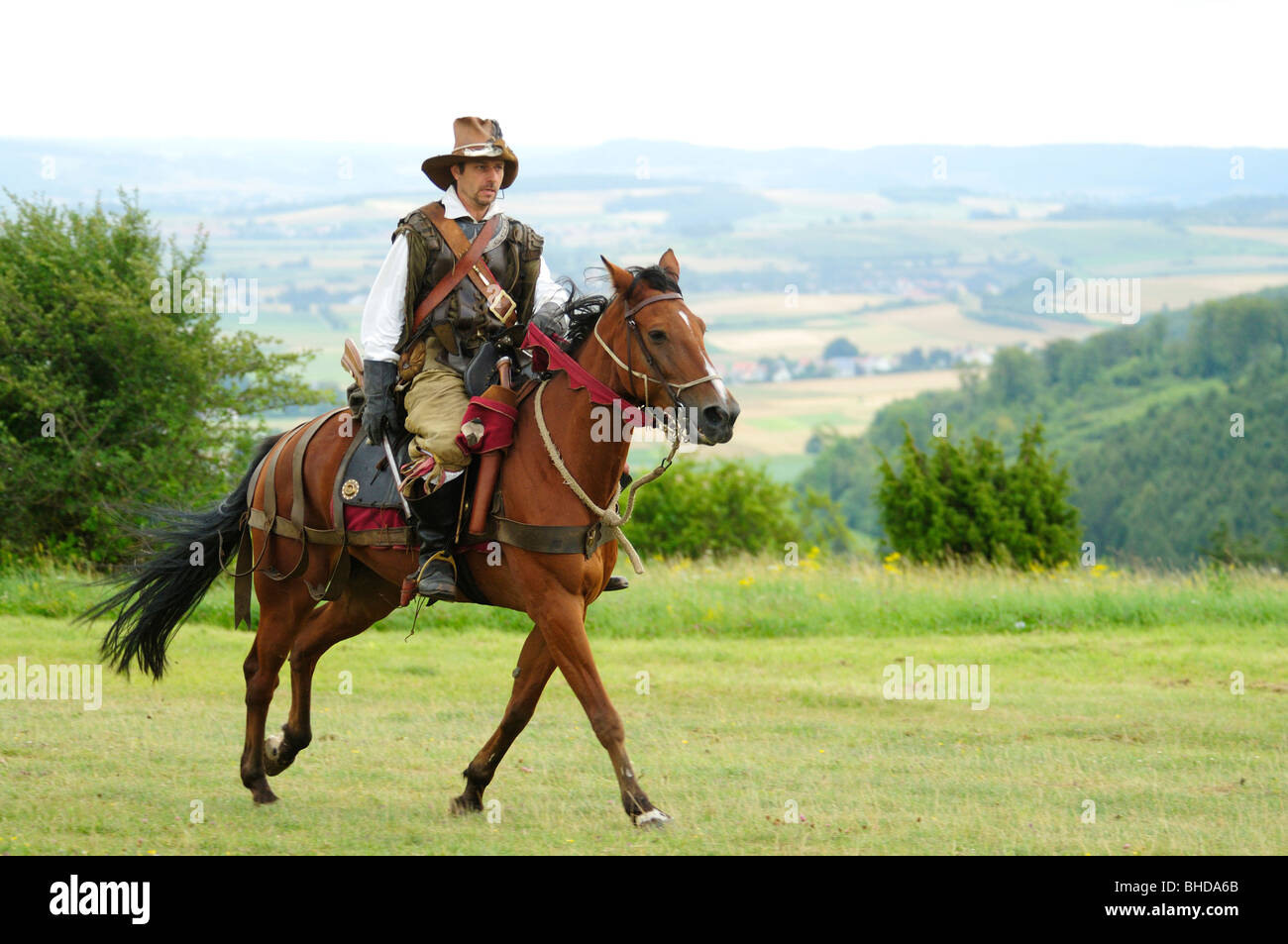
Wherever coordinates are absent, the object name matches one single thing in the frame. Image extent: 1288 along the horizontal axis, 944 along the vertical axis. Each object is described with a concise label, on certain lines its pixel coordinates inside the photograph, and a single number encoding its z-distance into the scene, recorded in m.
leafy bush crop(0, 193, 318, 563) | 18.64
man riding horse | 7.44
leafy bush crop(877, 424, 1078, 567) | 24.36
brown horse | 6.80
